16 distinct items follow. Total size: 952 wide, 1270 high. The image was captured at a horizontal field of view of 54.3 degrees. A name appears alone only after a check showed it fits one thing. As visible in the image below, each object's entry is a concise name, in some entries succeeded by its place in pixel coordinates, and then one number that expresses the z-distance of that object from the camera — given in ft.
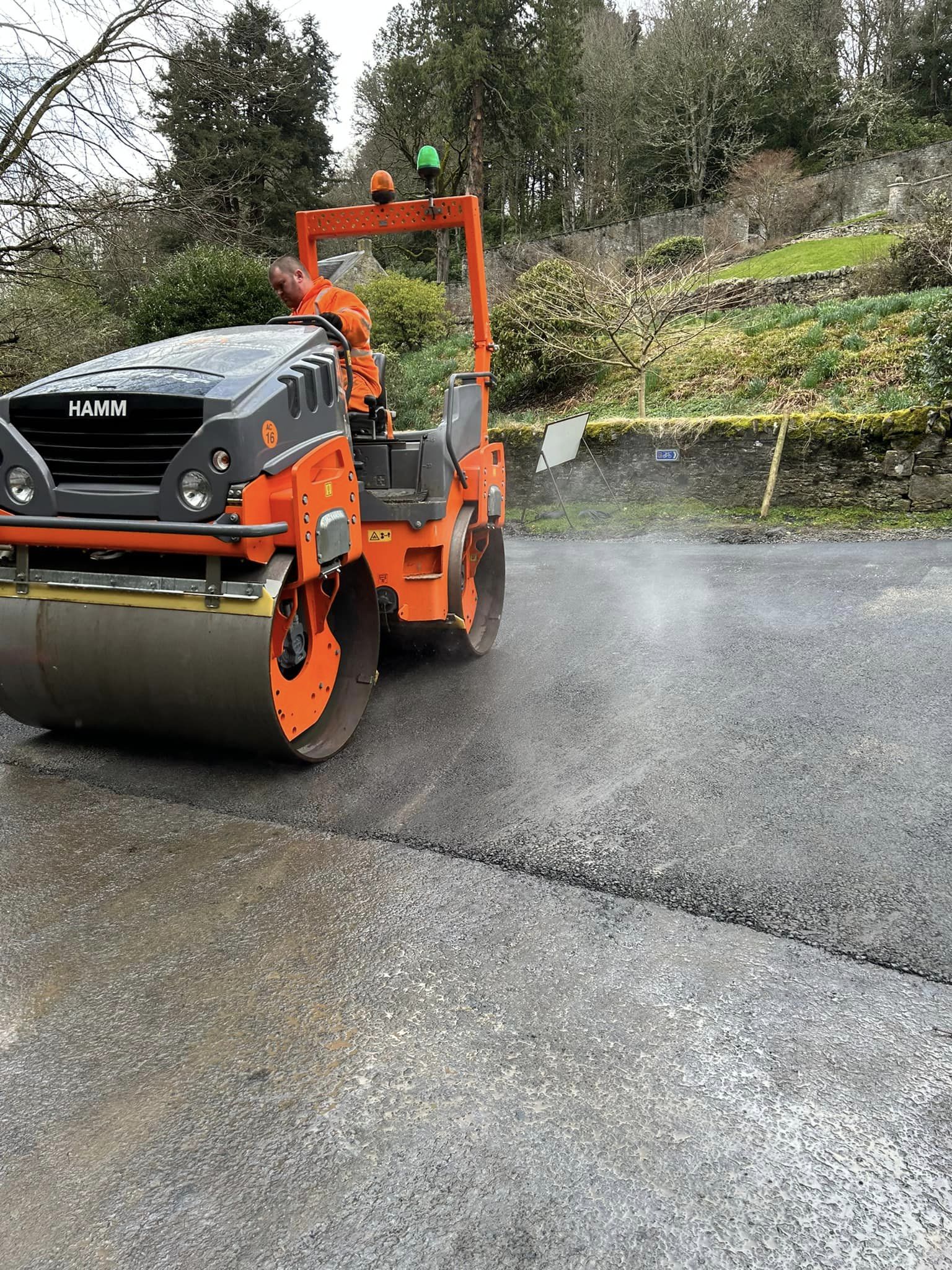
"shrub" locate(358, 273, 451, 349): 79.77
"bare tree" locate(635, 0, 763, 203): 125.29
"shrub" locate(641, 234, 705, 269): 87.97
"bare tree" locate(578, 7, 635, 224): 135.44
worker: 16.15
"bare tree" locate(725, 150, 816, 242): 104.32
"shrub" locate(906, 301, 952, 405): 36.70
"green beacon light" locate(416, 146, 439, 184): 16.43
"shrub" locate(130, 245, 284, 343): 53.47
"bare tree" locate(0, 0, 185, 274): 28.22
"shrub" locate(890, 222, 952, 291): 53.78
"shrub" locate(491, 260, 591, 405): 57.00
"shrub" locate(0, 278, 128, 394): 34.09
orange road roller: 11.30
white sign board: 40.86
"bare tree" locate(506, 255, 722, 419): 51.83
